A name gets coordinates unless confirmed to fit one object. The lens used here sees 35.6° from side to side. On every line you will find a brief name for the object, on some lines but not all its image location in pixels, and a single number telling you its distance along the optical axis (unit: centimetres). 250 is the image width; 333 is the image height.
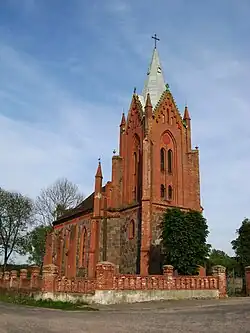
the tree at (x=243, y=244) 3869
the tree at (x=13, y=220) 5631
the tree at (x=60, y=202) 5600
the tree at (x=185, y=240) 2753
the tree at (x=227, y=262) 5942
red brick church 3472
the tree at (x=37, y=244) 5822
